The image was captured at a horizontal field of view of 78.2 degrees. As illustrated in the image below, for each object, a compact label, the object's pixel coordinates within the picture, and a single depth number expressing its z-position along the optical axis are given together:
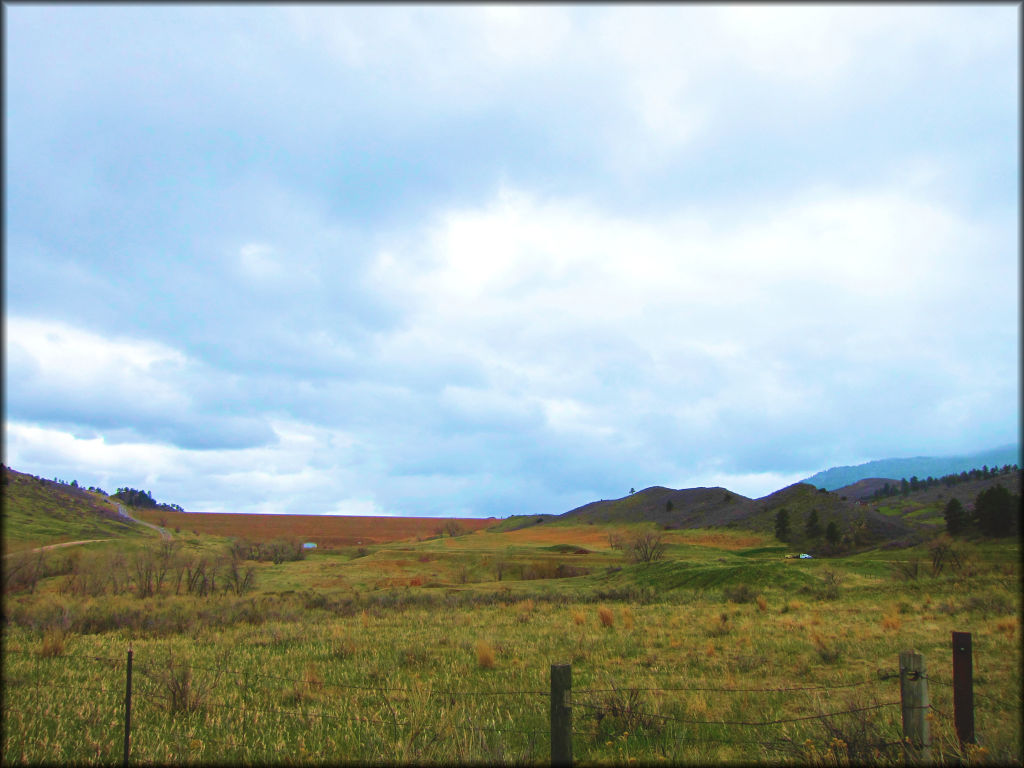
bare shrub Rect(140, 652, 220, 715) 9.87
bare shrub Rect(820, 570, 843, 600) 28.38
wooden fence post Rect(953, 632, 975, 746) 7.18
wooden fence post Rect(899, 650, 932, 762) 6.63
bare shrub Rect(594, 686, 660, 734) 8.80
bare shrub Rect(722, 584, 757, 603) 28.68
